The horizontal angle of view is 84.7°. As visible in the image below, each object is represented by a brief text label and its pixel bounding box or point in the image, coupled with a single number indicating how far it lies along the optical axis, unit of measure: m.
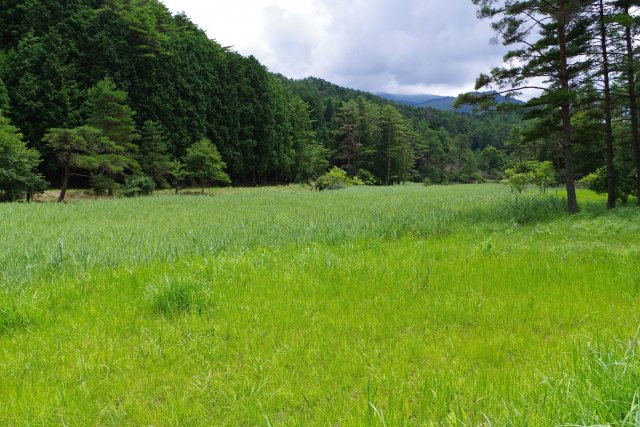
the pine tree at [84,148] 23.32
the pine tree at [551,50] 12.13
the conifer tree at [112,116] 29.11
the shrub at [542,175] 28.72
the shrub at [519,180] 27.53
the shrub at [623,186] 14.84
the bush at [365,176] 64.50
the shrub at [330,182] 47.37
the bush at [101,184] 28.21
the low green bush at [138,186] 29.77
